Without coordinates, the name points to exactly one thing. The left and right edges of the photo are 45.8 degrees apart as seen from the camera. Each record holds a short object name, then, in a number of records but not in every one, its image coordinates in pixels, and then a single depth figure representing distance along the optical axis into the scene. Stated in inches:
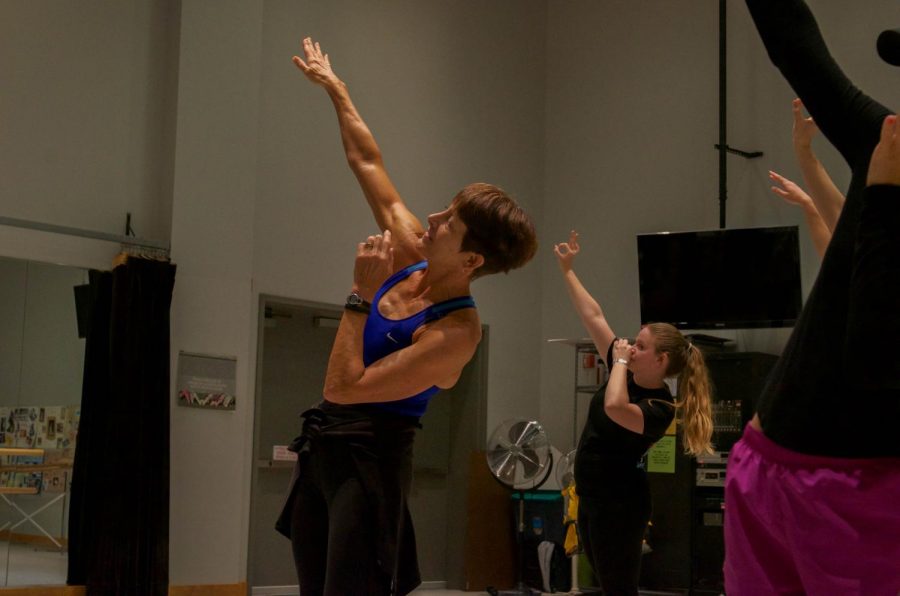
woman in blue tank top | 99.8
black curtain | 254.5
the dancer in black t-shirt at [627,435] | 169.3
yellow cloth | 308.0
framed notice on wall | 276.4
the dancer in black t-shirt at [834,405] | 51.8
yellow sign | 315.3
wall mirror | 250.4
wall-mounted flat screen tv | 306.0
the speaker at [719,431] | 301.6
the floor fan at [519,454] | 318.3
